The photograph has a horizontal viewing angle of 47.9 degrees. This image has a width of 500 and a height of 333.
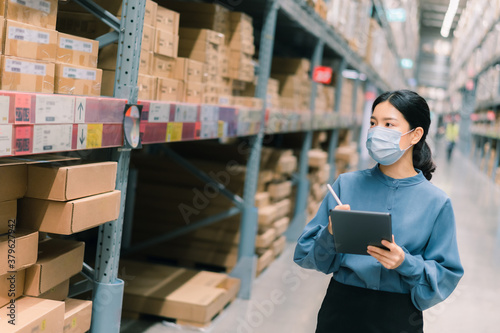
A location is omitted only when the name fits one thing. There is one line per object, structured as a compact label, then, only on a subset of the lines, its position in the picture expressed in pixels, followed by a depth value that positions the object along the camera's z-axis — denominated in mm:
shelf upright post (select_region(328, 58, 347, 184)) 9075
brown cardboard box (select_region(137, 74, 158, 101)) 3022
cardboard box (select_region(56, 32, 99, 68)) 2390
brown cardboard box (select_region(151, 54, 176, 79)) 3293
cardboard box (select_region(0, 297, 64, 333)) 2123
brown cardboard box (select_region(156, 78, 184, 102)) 3276
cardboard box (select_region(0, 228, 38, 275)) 2133
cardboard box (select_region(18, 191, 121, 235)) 2295
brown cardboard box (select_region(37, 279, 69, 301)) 2515
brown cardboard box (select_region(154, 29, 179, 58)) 3238
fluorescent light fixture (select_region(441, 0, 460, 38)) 23016
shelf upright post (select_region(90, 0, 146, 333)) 2646
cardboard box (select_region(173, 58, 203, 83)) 3561
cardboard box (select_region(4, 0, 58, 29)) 2088
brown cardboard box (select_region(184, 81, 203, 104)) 3634
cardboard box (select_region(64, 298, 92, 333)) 2522
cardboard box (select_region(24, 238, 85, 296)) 2359
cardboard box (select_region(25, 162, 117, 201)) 2287
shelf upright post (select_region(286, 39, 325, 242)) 7343
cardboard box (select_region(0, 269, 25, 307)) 2256
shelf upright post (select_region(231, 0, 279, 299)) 4961
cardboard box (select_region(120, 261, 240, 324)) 4102
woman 1977
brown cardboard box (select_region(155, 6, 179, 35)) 3275
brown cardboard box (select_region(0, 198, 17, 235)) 2217
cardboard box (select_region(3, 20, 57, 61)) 2064
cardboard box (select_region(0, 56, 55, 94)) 2045
